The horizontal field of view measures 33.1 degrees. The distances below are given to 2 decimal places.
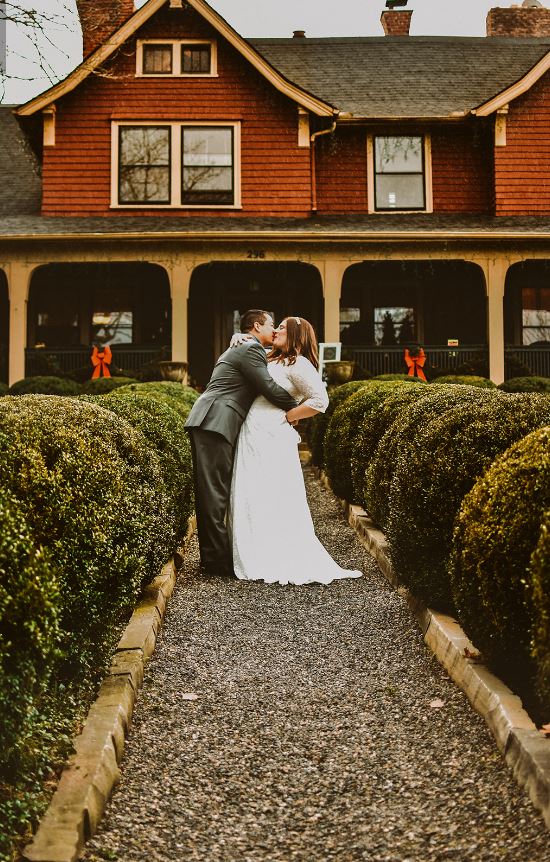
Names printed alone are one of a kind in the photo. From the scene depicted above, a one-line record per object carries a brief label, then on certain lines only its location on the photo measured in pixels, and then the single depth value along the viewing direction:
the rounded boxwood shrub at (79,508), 3.78
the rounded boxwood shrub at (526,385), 15.88
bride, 7.34
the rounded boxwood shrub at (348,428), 9.51
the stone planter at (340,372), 17.20
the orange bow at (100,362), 18.42
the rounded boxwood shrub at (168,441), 6.71
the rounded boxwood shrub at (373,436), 7.65
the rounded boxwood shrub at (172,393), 10.10
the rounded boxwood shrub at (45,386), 16.09
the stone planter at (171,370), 17.47
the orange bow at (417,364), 18.62
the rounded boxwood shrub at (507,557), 3.59
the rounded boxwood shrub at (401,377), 15.77
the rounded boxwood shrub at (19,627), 2.84
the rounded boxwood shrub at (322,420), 12.88
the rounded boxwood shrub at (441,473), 5.00
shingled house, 18.27
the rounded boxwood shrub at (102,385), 15.73
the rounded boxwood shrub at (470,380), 15.19
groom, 7.49
